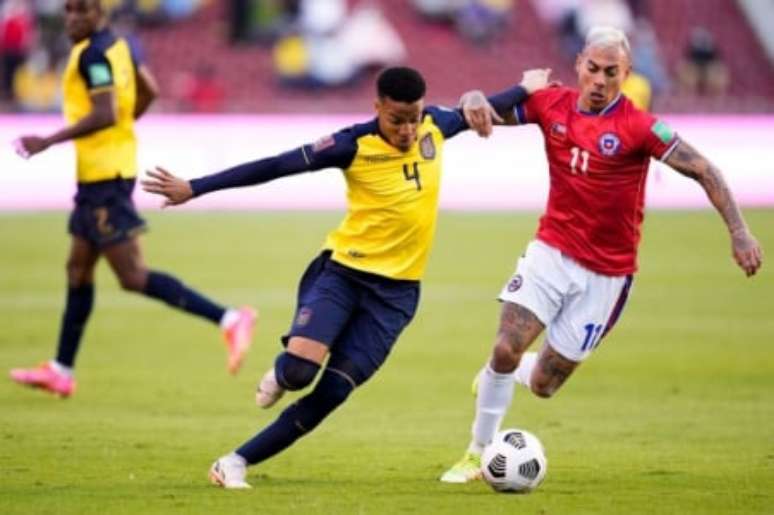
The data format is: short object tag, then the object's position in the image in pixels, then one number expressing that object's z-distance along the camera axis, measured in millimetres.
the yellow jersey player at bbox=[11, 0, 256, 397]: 27453
